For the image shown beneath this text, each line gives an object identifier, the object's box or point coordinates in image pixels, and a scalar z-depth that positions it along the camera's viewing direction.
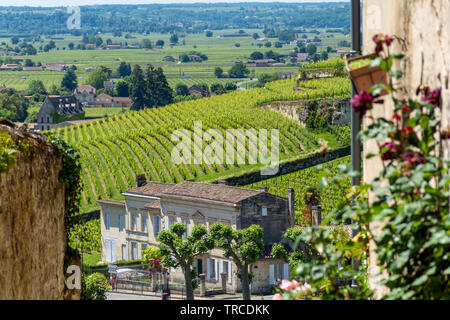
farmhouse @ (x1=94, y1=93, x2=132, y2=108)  149.50
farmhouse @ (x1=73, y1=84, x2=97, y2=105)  160.23
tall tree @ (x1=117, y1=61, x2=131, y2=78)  194.25
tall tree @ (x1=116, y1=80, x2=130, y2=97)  157.50
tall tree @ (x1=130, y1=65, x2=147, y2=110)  124.81
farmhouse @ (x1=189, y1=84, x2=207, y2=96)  146.75
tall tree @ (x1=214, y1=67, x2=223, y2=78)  181.88
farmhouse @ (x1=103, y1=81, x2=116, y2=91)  170.69
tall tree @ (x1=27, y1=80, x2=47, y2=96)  160.05
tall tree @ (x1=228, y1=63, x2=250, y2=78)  181.88
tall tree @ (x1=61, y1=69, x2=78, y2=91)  171.62
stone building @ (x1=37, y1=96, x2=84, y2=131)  121.06
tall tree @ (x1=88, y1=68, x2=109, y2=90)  175.62
